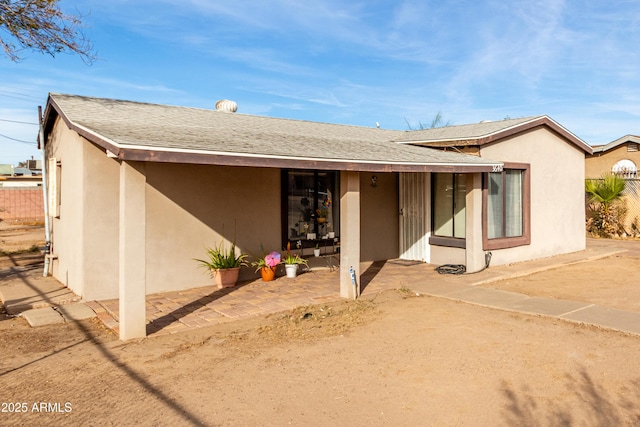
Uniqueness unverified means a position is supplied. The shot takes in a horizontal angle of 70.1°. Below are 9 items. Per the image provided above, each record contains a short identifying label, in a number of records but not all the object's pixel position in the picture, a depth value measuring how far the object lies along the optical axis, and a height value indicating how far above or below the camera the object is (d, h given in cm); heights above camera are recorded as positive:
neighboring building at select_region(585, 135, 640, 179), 1964 +248
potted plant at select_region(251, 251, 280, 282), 890 -100
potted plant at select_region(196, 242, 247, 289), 844 -96
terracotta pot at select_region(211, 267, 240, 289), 844 -116
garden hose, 974 -119
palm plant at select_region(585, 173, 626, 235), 1606 +41
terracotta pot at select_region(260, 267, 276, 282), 905 -117
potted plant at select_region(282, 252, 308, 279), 933 -104
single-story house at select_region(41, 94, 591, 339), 622 +45
